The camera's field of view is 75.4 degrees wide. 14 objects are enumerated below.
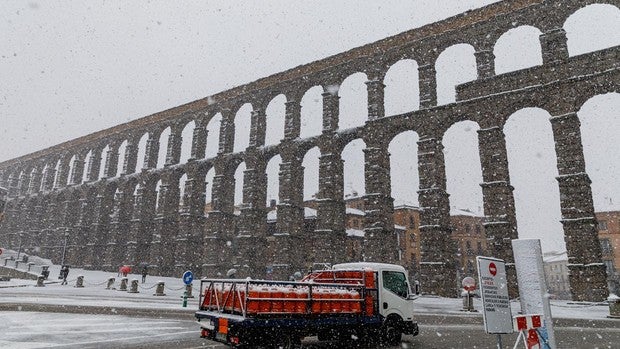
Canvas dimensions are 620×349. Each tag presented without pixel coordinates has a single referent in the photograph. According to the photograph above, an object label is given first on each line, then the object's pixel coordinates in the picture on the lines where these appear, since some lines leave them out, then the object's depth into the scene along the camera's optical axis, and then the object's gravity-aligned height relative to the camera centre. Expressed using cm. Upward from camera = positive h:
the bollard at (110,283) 2609 -51
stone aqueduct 2214 +846
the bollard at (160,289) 2281 -76
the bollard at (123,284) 2516 -58
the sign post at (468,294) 1764 -73
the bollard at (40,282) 2728 -50
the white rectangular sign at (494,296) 609 -28
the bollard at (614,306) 1524 -104
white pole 550 -4
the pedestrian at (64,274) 2926 +1
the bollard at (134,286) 2393 -66
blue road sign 1762 -11
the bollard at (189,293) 2148 -92
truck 711 -63
